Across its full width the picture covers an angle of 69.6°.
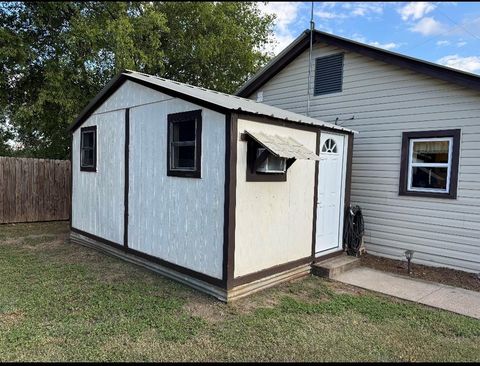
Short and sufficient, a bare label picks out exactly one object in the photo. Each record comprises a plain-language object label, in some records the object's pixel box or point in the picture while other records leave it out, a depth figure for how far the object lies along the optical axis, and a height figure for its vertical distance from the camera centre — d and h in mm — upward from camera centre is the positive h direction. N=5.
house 5648 +463
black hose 6363 -1231
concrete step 5379 -1614
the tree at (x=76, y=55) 10239 +3521
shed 4273 -357
